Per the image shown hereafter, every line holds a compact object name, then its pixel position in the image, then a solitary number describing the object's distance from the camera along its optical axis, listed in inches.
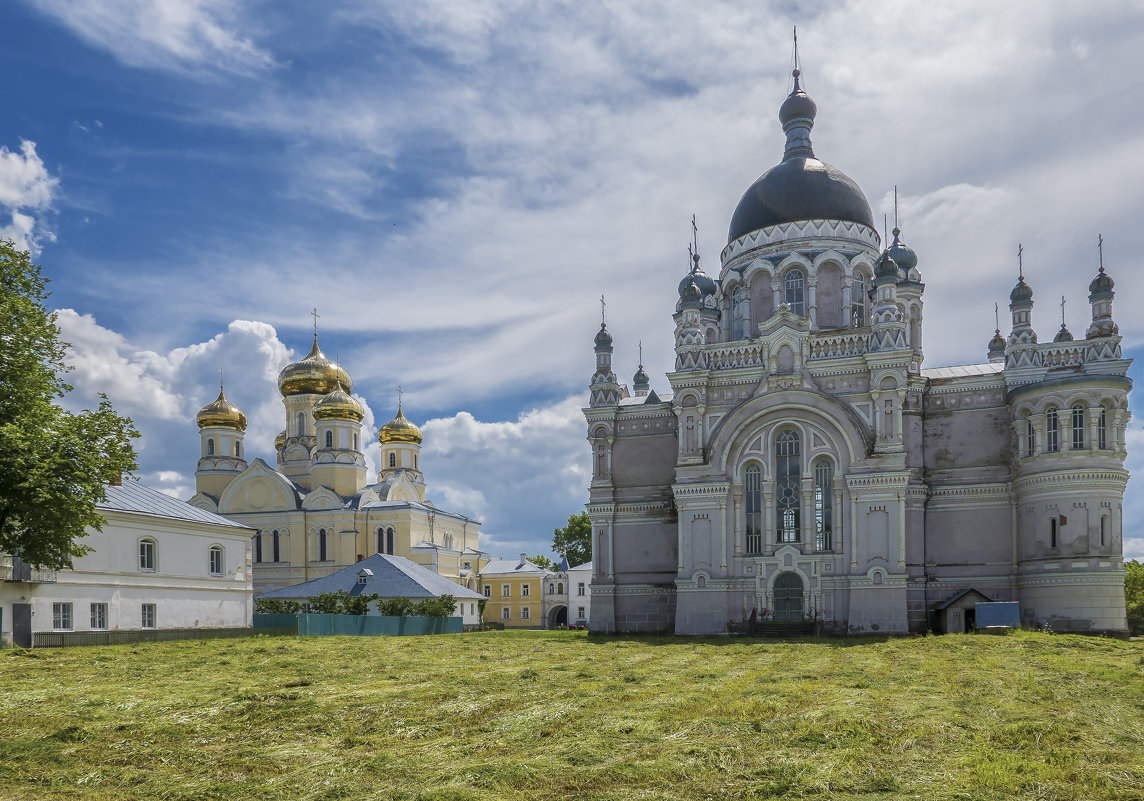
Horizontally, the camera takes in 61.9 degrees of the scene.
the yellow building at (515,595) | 2711.6
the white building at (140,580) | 1133.1
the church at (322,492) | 2450.8
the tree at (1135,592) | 1879.9
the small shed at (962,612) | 1364.4
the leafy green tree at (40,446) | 956.6
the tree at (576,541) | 3179.1
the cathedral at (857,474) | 1338.6
